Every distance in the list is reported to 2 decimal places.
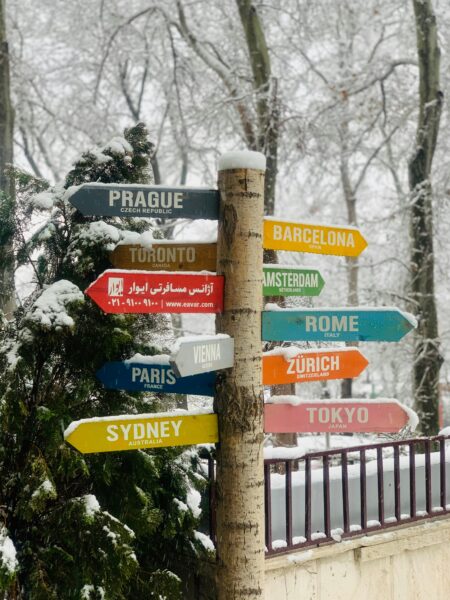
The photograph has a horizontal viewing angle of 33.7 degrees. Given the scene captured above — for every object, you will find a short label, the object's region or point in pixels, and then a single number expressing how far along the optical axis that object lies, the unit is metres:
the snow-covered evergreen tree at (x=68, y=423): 3.71
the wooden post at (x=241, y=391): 3.02
